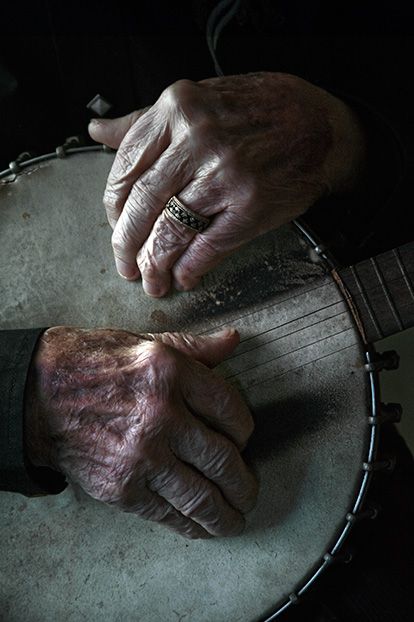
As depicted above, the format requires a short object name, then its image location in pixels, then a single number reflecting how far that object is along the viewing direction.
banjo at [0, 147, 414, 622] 0.69
